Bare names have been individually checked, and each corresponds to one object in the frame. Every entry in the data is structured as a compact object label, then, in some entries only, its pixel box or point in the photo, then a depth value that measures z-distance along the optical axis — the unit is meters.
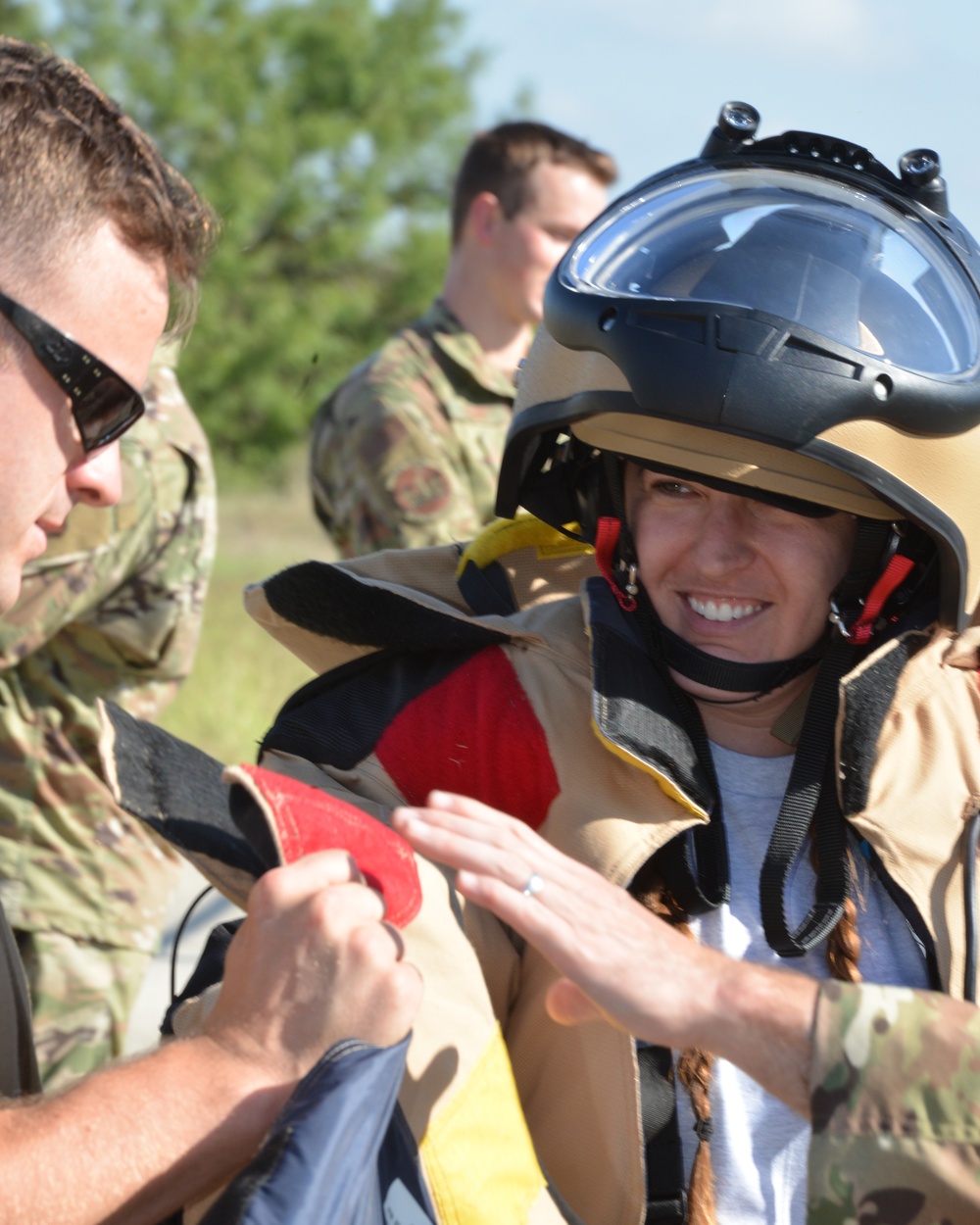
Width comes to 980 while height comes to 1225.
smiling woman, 2.13
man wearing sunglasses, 1.71
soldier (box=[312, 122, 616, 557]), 4.93
